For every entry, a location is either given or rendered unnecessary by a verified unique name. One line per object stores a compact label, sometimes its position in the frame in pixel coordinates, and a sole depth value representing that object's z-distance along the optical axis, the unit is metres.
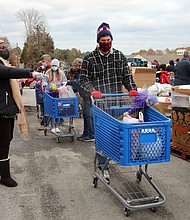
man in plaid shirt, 3.54
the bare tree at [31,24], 50.59
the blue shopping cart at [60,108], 5.41
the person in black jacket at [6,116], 3.36
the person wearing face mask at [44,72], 6.43
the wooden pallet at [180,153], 4.48
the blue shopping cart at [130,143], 2.68
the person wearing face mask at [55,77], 5.87
